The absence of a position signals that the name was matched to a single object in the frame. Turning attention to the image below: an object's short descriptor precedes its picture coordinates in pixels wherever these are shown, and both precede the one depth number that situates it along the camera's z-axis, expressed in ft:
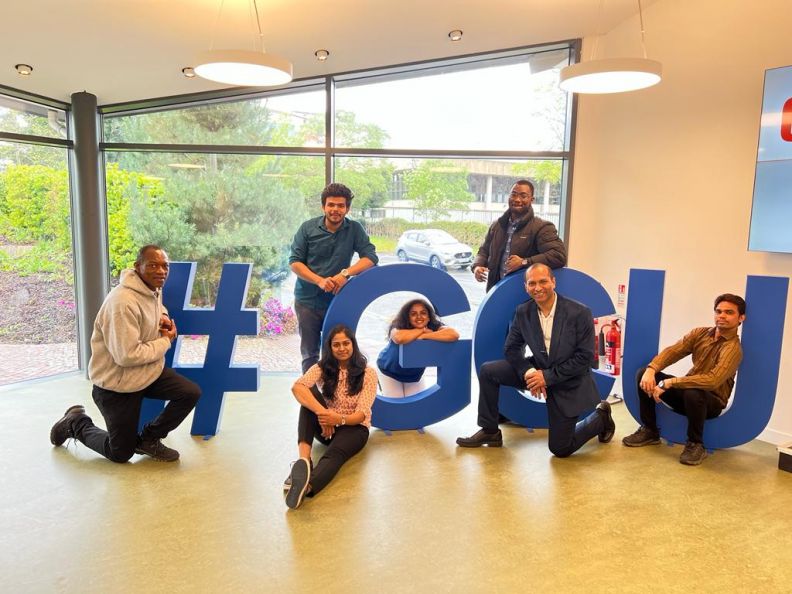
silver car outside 17.71
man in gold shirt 11.16
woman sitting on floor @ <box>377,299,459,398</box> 12.48
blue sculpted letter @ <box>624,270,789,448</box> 11.14
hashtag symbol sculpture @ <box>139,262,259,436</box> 12.23
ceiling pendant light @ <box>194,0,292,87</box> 9.37
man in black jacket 12.73
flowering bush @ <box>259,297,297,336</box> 17.92
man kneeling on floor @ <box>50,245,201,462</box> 10.19
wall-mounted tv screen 11.99
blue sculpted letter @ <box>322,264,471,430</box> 12.31
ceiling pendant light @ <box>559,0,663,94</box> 9.73
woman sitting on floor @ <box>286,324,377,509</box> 10.66
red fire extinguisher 15.93
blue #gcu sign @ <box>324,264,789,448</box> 11.76
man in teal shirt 12.48
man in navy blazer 11.28
